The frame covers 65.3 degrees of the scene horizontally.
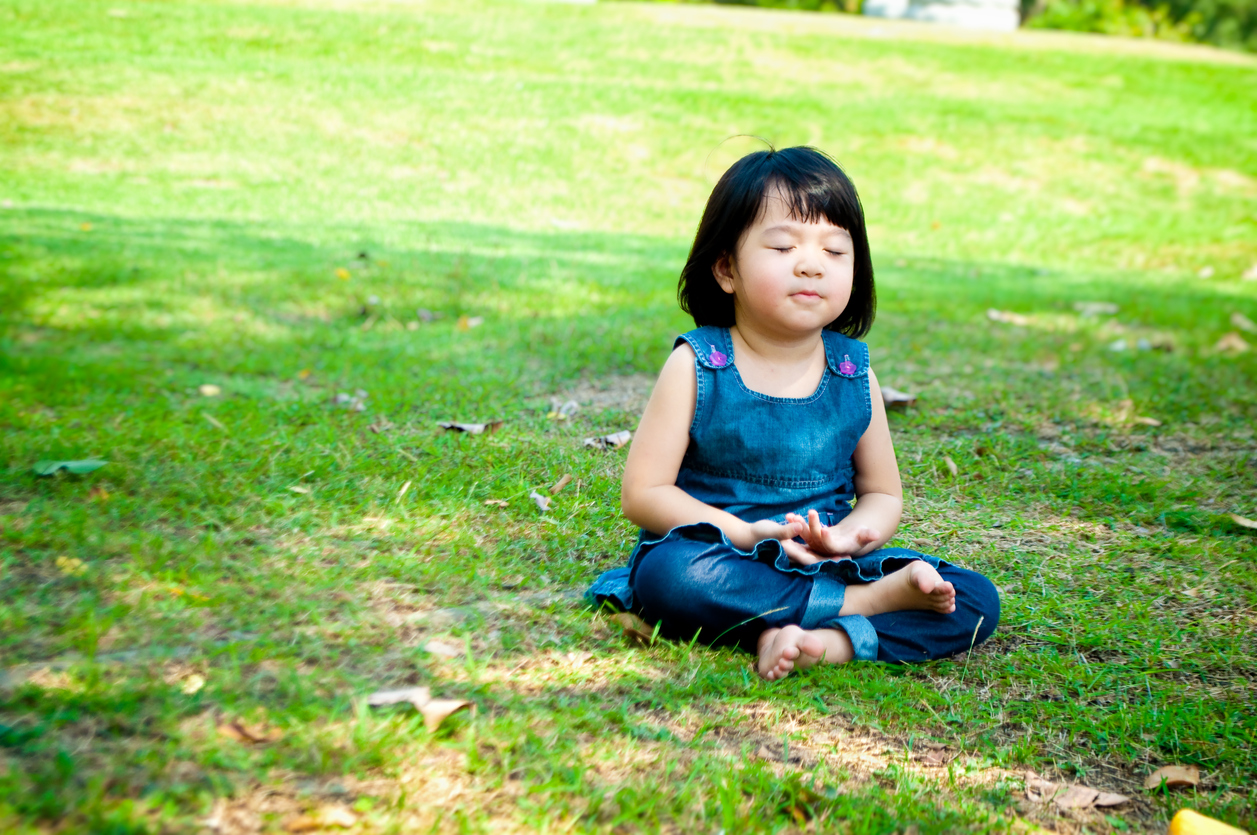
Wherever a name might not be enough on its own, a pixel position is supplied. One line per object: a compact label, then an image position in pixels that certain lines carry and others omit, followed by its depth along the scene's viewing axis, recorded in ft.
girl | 7.09
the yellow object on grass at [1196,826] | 5.16
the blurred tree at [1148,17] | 93.29
